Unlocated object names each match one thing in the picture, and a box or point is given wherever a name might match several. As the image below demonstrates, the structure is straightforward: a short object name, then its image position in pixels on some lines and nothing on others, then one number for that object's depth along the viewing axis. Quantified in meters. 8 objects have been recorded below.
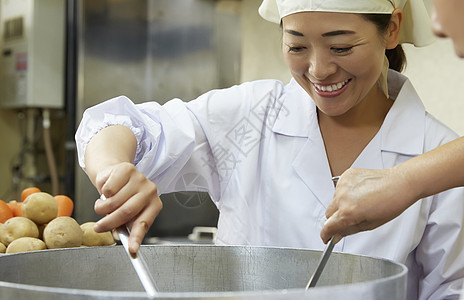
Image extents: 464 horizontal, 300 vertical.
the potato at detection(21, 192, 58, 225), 1.17
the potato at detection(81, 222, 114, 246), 1.14
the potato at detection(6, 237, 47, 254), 1.05
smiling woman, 1.14
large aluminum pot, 0.73
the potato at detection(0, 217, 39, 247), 1.11
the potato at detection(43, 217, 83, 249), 1.08
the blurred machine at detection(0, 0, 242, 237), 3.43
